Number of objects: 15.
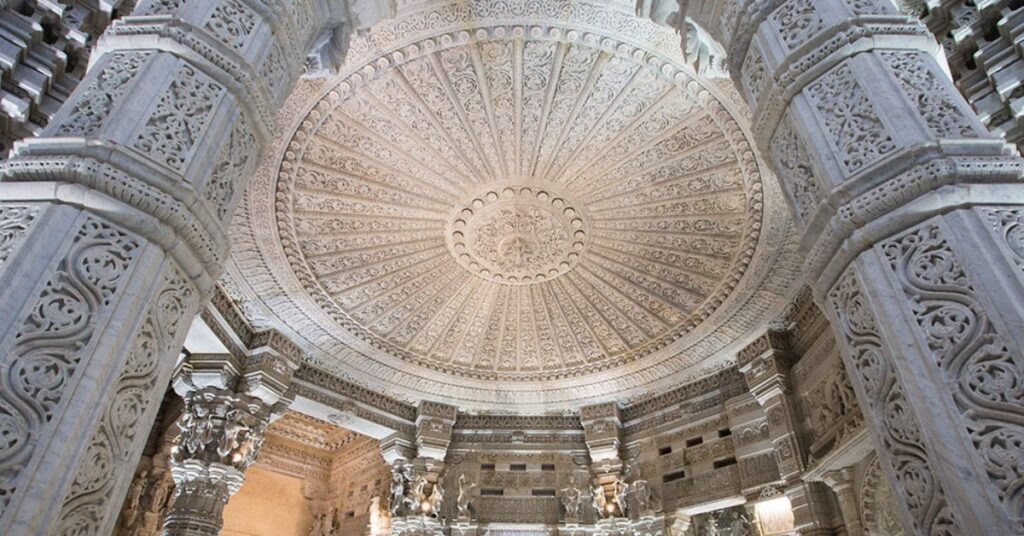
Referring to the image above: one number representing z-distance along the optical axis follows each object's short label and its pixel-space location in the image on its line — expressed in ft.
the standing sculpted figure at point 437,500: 37.47
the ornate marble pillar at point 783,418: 28.73
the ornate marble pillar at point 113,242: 8.67
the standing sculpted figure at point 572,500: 38.40
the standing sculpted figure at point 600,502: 37.42
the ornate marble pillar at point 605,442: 38.75
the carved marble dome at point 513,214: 26.86
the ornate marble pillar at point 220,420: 29.68
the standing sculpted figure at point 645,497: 36.94
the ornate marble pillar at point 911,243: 8.72
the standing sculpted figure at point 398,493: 37.53
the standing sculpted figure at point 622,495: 37.27
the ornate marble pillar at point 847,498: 26.65
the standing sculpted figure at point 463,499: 38.46
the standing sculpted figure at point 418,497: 37.29
